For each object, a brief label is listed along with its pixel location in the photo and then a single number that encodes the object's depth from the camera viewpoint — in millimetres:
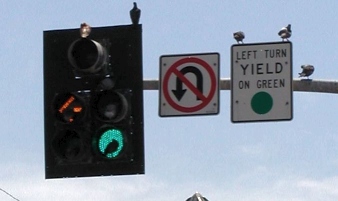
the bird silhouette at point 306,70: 15424
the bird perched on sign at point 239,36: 15596
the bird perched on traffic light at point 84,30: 14709
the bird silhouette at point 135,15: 15004
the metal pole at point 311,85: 15239
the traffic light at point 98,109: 14376
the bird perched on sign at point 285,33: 15535
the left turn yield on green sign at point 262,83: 15226
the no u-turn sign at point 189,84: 15399
